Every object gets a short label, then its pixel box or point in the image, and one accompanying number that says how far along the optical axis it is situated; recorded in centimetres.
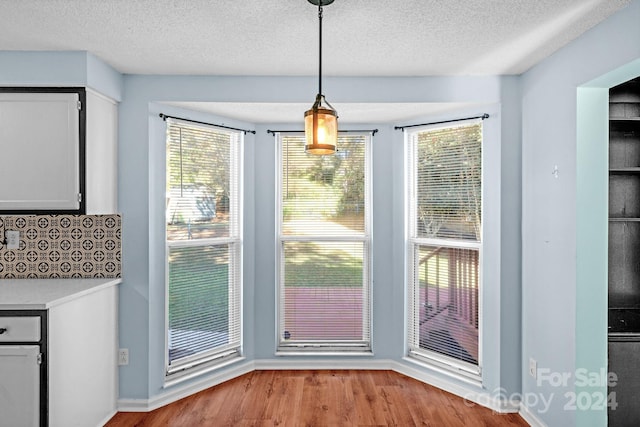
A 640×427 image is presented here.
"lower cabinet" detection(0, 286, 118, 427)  218
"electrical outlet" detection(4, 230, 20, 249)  295
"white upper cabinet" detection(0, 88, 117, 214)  259
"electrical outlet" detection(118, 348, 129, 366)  296
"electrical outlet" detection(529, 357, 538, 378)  278
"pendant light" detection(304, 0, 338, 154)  172
